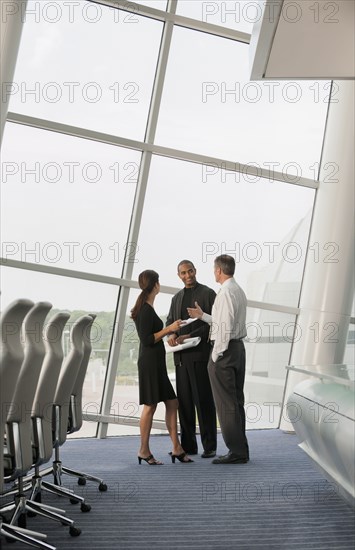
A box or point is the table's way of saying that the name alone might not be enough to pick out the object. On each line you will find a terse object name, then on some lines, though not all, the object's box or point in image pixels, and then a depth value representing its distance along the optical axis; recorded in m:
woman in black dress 6.57
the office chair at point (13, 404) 3.54
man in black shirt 7.06
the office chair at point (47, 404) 4.22
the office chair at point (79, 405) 5.33
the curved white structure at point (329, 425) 4.18
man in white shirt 6.62
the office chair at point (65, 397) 4.80
